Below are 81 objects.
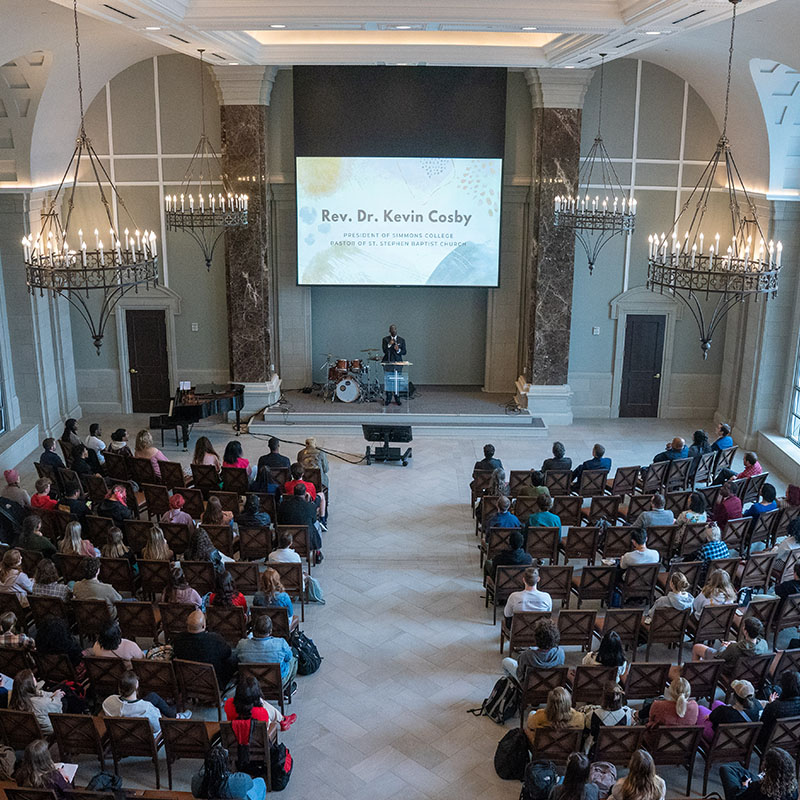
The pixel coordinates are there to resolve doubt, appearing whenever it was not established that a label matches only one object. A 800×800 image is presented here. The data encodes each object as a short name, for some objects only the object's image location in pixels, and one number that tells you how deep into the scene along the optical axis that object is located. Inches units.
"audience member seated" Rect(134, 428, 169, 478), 513.7
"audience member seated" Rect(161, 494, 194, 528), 432.5
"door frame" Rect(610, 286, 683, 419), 703.7
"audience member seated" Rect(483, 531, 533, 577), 395.5
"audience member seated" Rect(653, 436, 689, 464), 524.4
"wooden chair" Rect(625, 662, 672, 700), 310.2
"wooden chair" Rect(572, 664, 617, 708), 307.1
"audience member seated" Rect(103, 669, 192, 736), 283.6
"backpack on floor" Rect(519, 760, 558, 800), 269.7
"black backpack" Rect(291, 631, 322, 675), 363.6
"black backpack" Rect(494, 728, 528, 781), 302.0
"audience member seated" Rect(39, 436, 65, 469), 498.3
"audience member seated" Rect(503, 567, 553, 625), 359.9
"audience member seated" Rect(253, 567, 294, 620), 349.4
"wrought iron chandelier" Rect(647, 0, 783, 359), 358.3
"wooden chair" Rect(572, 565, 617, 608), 396.2
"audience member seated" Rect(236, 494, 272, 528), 433.1
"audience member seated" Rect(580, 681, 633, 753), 288.5
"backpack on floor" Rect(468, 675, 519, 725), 333.4
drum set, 705.0
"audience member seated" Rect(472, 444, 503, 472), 507.2
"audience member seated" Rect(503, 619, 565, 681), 315.3
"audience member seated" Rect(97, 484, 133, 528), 442.3
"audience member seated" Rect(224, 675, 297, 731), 279.0
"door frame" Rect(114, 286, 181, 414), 709.9
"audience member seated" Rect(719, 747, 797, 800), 235.8
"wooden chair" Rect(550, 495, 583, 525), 470.9
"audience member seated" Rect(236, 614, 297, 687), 317.1
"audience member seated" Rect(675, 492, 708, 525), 442.0
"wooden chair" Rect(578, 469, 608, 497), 508.4
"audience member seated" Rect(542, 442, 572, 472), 514.9
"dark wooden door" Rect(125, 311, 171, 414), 716.4
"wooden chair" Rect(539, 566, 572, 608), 388.6
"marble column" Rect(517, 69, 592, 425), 657.6
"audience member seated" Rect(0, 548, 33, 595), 362.0
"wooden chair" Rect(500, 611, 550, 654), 353.4
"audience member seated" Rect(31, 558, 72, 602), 354.0
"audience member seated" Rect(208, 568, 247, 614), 355.6
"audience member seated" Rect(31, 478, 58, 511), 445.1
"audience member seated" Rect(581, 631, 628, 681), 308.8
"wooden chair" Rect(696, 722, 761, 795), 284.4
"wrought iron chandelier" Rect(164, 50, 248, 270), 674.2
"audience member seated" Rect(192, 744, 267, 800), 255.1
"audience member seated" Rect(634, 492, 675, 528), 436.8
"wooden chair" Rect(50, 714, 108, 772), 282.4
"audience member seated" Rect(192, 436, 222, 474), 497.7
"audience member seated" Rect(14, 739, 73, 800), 247.0
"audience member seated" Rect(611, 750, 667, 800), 238.4
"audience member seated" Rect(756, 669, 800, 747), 287.1
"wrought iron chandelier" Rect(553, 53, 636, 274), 682.2
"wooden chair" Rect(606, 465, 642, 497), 516.4
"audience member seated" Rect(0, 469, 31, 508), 455.8
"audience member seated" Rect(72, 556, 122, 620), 360.2
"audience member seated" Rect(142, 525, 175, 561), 393.7
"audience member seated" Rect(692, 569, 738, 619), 362.0
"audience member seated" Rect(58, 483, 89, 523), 441.7
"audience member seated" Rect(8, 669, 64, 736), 287.4
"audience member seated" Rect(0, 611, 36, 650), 320.2
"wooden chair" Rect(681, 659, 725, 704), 311.1
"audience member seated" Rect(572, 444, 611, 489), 510.6
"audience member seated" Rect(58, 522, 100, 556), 387.2
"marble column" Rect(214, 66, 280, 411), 661.9
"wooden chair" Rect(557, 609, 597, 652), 351.6
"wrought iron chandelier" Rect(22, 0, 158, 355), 354.6
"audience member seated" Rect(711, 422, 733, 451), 542.3
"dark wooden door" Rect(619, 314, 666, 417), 712.4
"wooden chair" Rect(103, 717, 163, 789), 284.2
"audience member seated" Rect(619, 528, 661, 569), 396.2
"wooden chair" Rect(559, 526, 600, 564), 432.8
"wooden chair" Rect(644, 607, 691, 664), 358.6
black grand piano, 631.2
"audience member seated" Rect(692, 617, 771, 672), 315.0
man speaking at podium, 693.9
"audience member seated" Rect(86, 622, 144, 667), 314.7
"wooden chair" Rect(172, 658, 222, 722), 310.0
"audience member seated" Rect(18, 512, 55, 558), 402.9
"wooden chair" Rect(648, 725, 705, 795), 283.7
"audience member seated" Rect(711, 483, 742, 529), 456.8
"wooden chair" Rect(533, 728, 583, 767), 285.9
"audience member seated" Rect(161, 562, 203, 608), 353.7
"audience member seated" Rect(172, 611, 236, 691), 318.3
